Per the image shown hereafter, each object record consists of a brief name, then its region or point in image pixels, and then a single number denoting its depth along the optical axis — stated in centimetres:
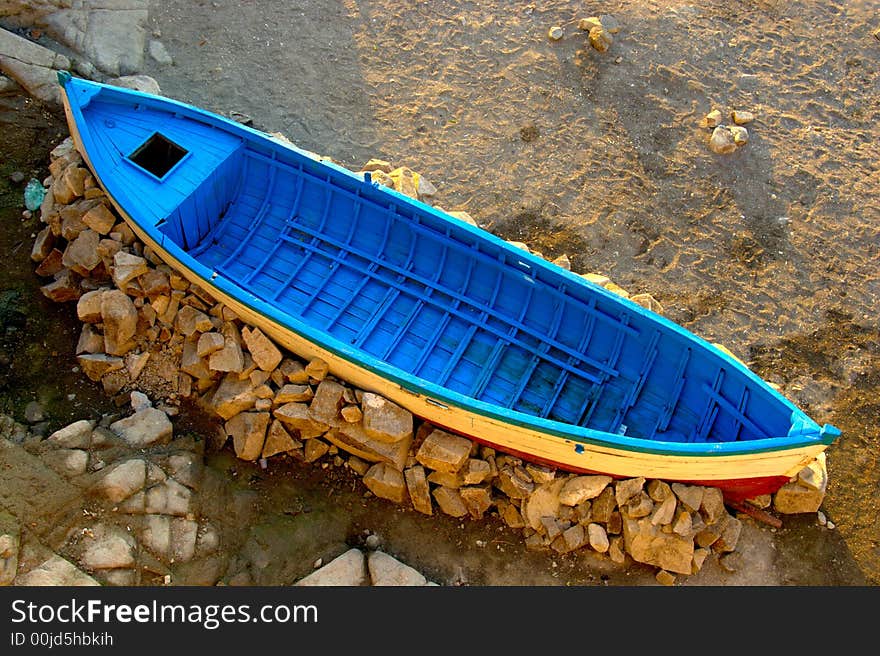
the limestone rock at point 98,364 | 1155
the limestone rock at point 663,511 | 1027
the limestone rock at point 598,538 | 1055
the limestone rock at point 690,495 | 1035
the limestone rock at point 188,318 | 1137
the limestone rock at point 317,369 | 1091
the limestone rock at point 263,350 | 1112
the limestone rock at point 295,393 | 1100
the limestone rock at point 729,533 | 1062
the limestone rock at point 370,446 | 1089
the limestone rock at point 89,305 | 1159
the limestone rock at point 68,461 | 1044
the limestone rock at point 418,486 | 1095
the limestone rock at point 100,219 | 1193
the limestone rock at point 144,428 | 1103
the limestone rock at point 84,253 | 1194
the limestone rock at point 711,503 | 1044
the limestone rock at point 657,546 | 1040
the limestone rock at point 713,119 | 1459
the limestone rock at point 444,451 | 1064
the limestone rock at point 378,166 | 1402
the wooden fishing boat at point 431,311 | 1008
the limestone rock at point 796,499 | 1086
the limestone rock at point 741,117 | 1459
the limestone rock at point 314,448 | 1130
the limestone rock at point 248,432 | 1114
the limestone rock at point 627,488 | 1029
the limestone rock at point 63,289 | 1216
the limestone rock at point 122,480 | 1024
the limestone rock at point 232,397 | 1113
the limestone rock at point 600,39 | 1534
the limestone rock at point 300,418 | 1100
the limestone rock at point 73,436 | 1079
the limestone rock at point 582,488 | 1043
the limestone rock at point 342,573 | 1032
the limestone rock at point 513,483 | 1062
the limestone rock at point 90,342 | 1170
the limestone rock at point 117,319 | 1141
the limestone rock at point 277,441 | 1120
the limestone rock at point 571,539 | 1062
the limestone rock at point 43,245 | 1246
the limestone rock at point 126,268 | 1143
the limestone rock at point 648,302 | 1236
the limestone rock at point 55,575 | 938
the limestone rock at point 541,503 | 1066
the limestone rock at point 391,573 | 1035
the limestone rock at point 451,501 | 1095
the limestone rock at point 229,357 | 1112
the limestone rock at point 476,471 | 1070
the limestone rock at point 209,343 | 1112
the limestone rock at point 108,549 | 984
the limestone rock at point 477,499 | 1080
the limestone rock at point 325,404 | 1091
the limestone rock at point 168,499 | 1044
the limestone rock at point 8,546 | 938
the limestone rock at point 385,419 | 1068
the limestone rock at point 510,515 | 1087
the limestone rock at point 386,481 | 1097
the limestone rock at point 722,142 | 1429
